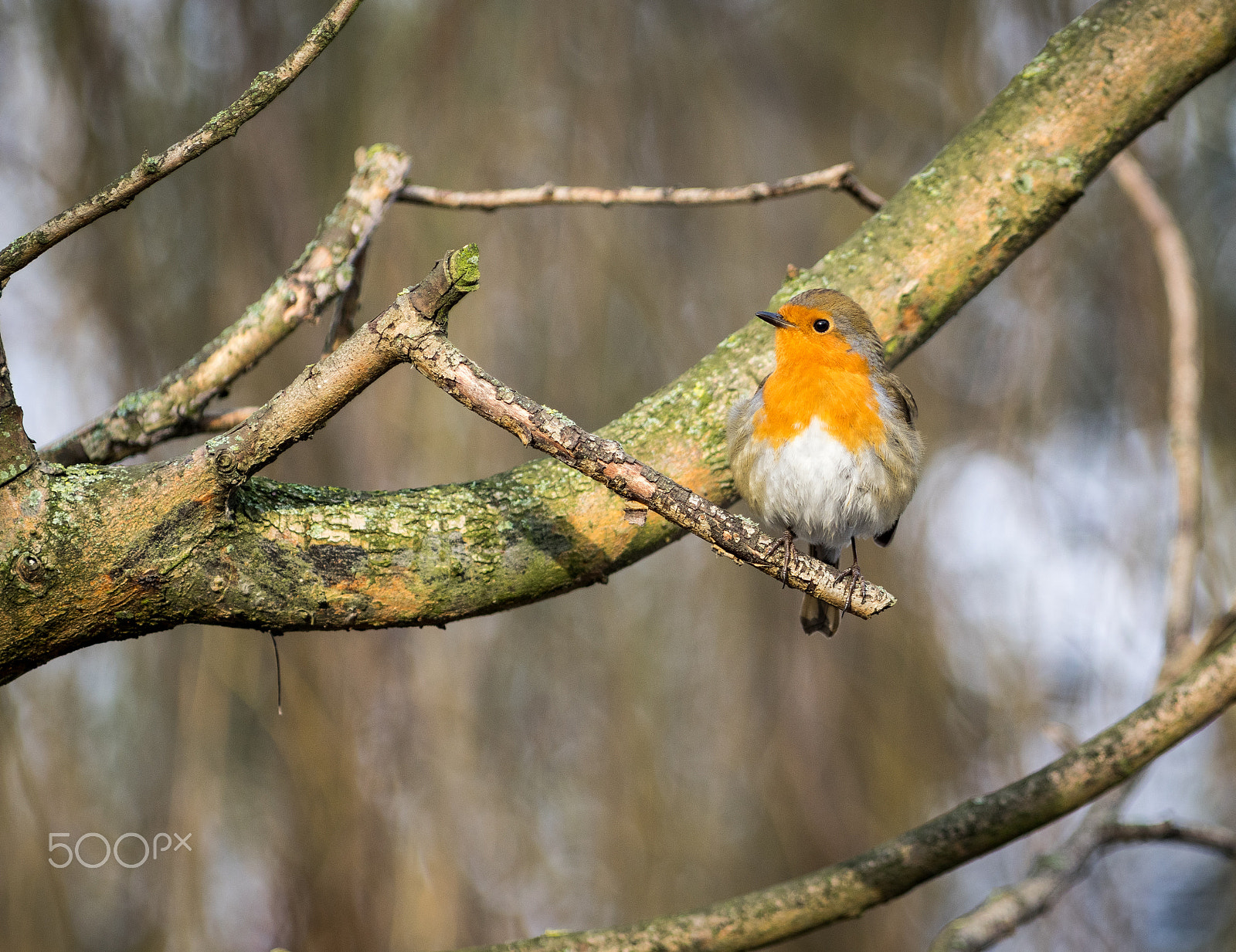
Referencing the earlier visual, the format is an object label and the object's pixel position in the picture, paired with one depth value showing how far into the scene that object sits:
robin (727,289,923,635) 4.59
